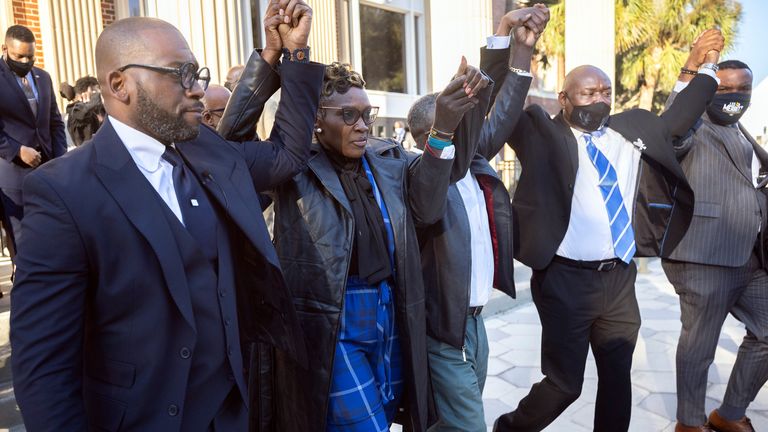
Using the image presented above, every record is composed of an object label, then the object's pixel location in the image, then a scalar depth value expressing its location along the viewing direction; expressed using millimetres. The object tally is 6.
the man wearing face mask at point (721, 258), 3672
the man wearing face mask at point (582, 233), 3221
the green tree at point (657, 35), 25922
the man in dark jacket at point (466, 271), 2768
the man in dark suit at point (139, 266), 1455
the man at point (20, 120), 4668
